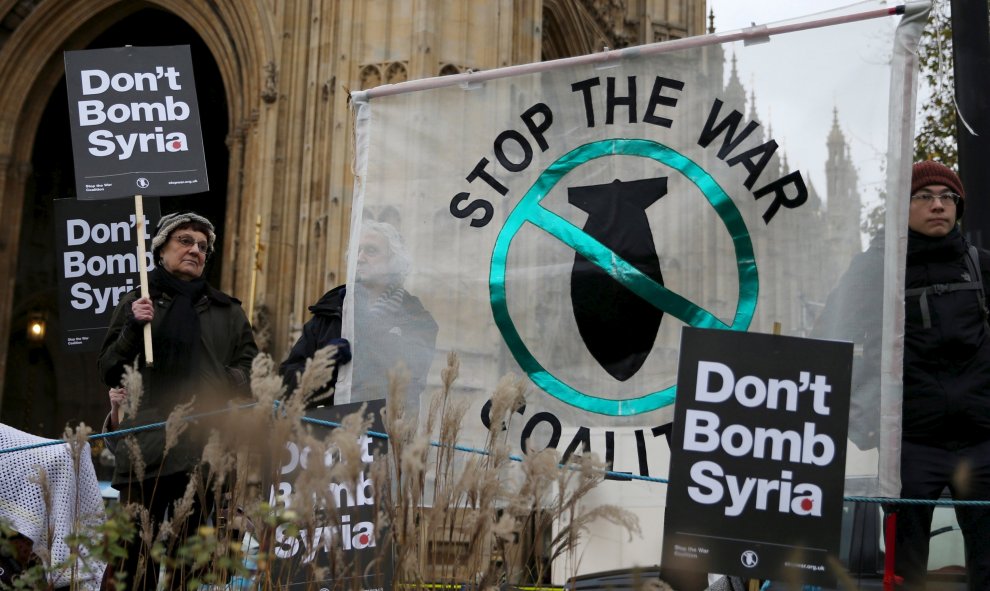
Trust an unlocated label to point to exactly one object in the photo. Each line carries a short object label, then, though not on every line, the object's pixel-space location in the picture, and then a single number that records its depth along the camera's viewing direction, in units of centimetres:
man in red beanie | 441
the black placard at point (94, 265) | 795
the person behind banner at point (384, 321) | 499
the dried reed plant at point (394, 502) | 309
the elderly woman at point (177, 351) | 492
